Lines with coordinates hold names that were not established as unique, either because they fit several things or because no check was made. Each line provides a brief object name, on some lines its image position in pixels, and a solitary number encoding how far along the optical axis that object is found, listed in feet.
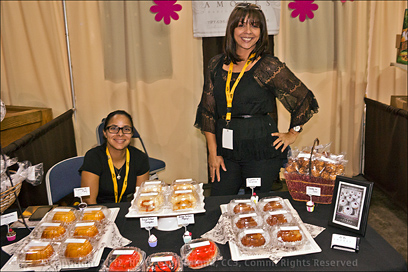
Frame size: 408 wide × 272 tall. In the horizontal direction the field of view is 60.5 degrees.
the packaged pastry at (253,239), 4.08
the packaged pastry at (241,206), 4.79
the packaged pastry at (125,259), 3.84
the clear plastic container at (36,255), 3.94
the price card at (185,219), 4.47
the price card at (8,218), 4.59
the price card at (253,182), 5.35
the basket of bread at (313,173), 5.10
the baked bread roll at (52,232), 4.37
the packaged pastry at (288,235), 4.09
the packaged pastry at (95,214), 4.74
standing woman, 6.29
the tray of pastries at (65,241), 3.97
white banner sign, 11.46
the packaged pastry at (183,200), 4.77
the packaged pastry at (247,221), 4.41
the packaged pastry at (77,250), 3.98
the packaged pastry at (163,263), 3.81
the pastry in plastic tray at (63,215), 4.73
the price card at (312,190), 5.07
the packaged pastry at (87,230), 4.34
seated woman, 6.73
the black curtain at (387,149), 10.25
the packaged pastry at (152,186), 5.28
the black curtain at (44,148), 7.75
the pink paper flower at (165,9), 11.70
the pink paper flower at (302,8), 11.80
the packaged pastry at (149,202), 4.75
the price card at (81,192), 5.16
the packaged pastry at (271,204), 4.83
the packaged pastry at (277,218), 4.50
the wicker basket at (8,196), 4.28
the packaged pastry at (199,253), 3.92
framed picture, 4.42
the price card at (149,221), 4.45
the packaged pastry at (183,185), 5.26
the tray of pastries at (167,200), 4.72
